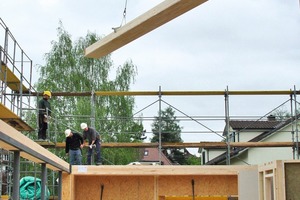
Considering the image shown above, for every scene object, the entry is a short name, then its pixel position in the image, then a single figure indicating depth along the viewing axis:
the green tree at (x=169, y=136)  37.98
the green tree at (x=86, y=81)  26.75
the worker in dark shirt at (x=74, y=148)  13.78
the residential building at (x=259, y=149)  27.28
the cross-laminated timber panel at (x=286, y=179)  10.40
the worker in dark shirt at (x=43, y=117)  14.25
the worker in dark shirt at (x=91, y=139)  14.02
